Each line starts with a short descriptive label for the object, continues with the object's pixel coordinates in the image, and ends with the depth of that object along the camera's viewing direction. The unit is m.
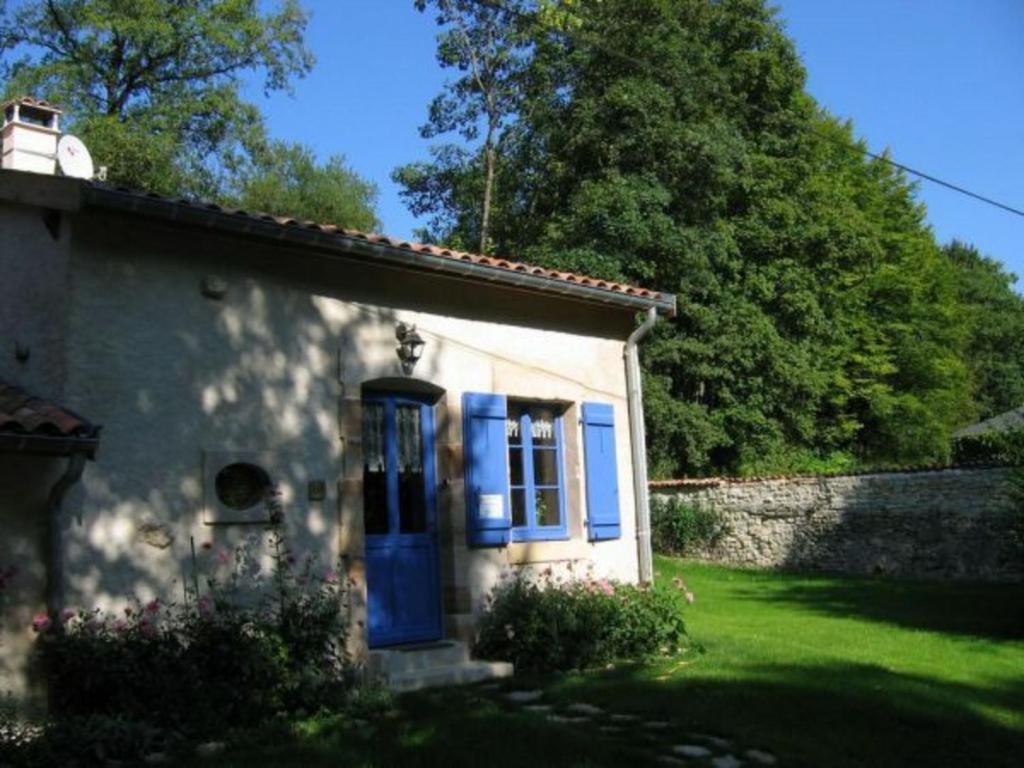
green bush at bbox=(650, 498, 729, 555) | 18.67
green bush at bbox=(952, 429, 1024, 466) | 26.00
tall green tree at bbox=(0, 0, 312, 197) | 22.09
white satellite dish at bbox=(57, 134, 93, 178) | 7.70
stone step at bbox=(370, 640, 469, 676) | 7.31
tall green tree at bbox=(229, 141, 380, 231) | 25.15
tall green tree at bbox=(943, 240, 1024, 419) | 43.72
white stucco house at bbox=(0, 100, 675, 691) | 6.10
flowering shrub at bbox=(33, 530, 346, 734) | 5.56
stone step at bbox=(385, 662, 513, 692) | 7.11
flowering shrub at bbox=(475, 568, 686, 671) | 7.73
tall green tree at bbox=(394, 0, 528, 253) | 23.48
